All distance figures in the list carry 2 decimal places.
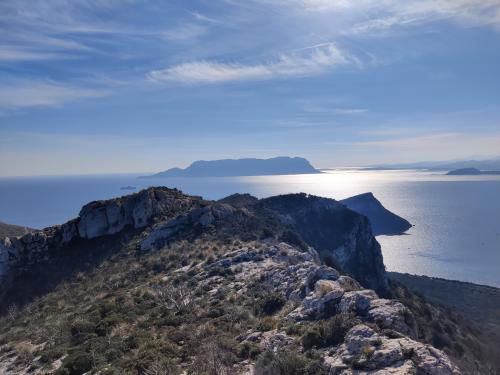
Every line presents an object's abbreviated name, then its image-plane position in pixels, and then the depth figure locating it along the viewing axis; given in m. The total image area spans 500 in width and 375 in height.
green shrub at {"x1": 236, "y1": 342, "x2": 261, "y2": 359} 16.98
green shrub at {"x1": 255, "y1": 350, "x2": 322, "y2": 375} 14.30
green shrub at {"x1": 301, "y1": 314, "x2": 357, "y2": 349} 16.73
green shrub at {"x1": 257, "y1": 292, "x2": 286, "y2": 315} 24.06
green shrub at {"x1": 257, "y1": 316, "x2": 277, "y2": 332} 20.11
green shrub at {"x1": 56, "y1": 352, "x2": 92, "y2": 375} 17.07
